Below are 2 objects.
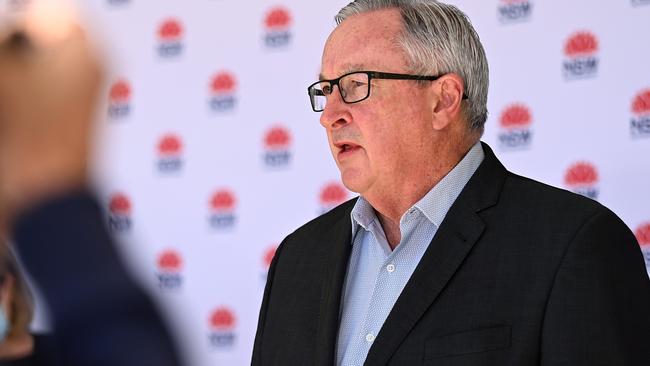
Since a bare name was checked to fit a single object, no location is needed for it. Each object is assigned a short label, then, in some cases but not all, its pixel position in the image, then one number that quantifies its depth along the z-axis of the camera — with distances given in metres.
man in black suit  4.00
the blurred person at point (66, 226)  1.82
